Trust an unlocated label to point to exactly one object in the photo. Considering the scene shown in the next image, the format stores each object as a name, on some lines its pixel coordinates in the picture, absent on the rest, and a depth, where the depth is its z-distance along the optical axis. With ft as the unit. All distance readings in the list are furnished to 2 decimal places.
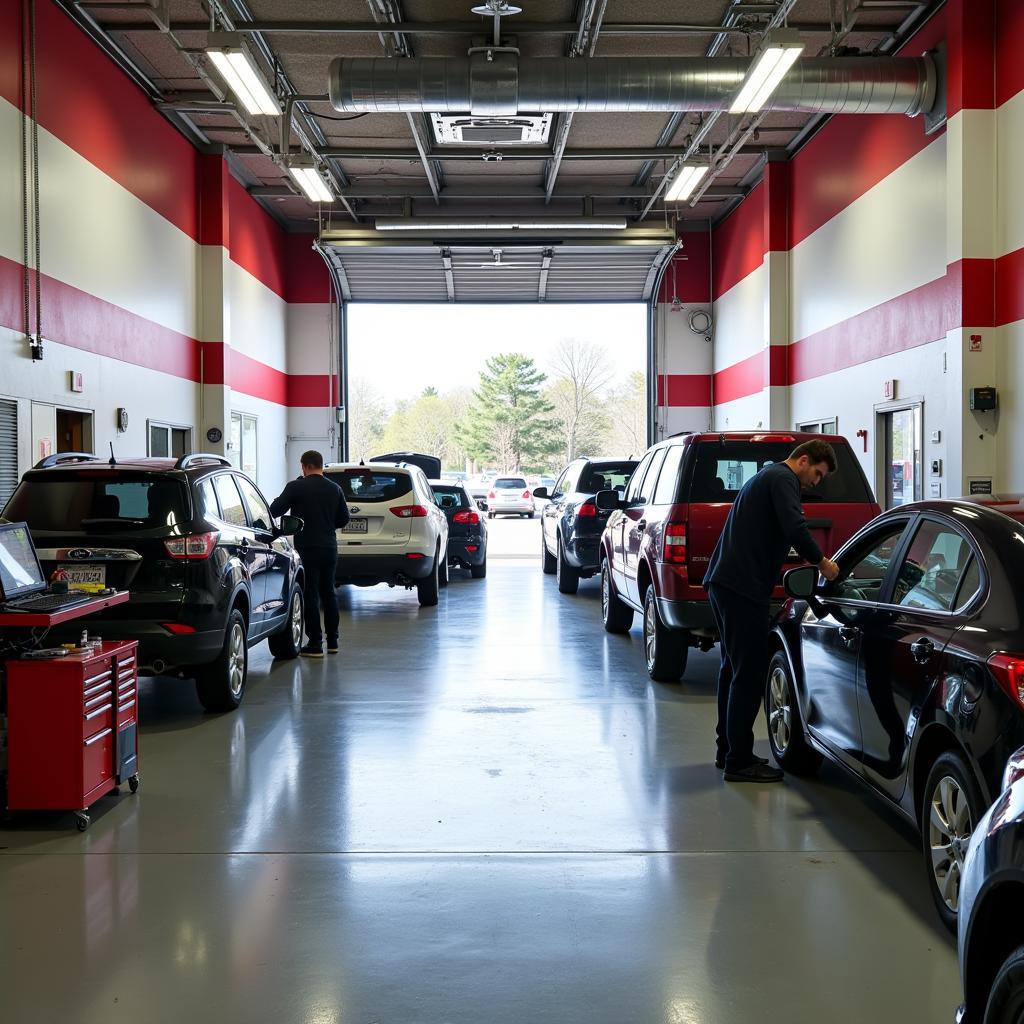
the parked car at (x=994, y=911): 6.99
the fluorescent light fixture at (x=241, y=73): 35.42
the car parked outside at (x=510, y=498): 129.80
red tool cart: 16.12
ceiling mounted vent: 50.44
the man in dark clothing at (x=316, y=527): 31.17
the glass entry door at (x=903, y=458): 44.55
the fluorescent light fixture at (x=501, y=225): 68.74
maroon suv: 25.13
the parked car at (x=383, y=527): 40.16
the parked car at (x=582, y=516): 44.09
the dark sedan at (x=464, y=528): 51.37
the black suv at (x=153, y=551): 22.16
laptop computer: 16.03
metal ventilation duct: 40.45
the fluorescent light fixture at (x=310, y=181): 50.39
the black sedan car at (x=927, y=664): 11.37
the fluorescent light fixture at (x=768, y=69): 34.47
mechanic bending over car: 18.61
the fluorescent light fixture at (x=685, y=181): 53.34
